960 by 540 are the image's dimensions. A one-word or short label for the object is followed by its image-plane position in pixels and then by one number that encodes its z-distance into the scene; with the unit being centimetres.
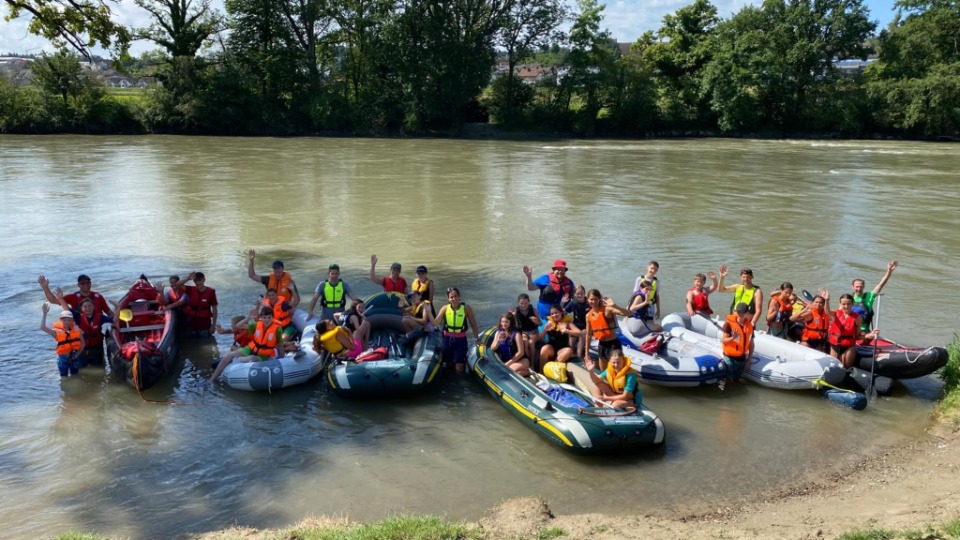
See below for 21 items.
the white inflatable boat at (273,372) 838
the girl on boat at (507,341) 866
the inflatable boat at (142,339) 842
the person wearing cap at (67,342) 865
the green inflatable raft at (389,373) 808
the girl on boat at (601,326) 851
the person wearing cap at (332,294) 982
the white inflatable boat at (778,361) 838
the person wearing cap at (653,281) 987
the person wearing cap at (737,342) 856
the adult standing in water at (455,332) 894
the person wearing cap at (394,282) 1017
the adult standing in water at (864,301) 926
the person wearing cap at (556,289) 956
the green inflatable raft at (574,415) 684
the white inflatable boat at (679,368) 848
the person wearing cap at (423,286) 979
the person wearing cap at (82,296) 905
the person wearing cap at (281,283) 989
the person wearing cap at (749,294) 957
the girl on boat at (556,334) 858
